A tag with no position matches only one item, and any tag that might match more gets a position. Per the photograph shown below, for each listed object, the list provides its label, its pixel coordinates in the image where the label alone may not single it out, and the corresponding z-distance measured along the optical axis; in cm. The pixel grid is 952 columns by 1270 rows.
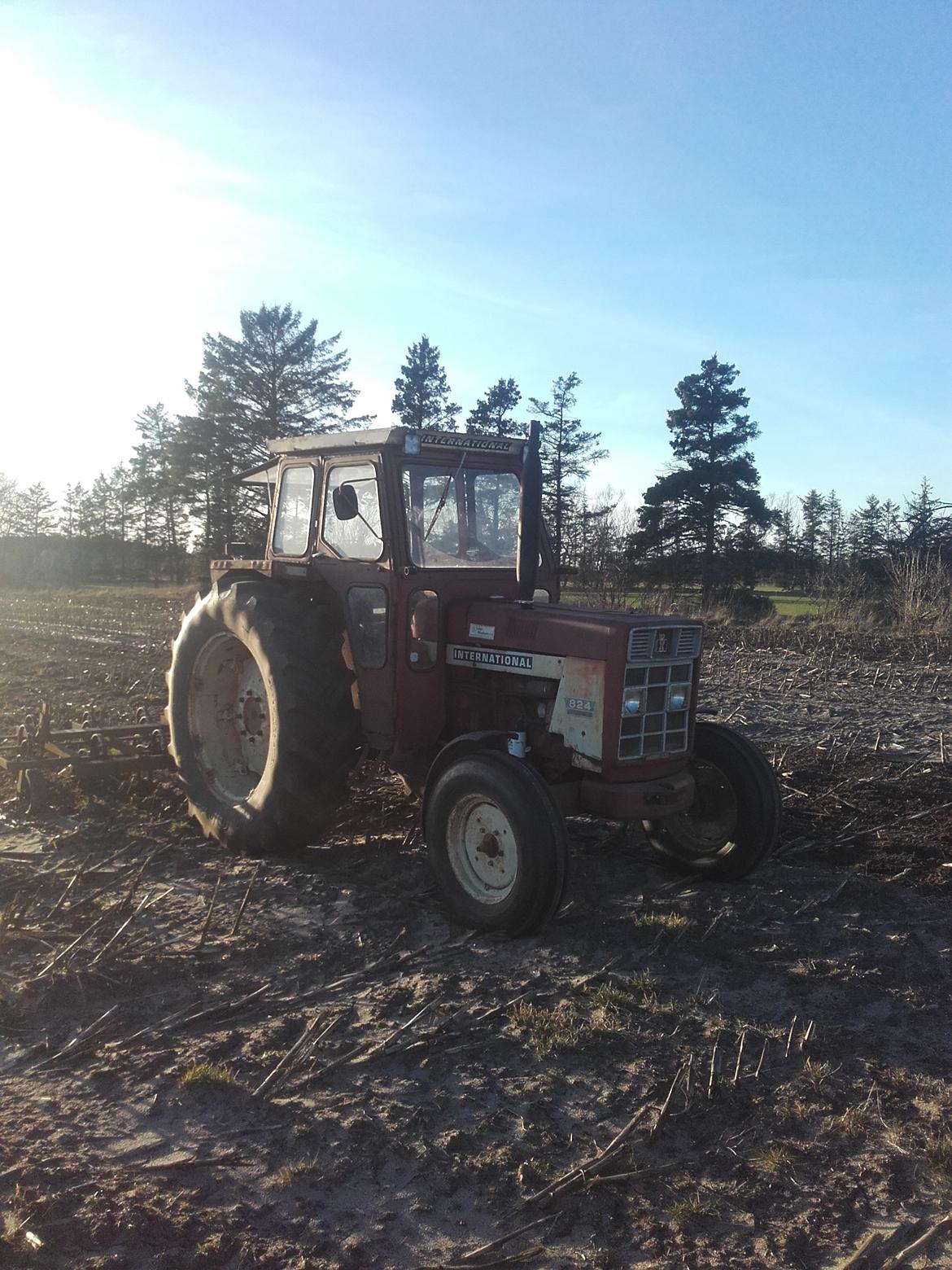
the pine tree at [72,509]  6409
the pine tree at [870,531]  3147
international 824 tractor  521
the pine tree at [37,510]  6481
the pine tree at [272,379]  3634
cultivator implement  715
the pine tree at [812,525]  4522
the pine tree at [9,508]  6431
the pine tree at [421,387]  4084
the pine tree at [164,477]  3691
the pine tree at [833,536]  4748
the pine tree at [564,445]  3988
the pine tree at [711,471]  3638
